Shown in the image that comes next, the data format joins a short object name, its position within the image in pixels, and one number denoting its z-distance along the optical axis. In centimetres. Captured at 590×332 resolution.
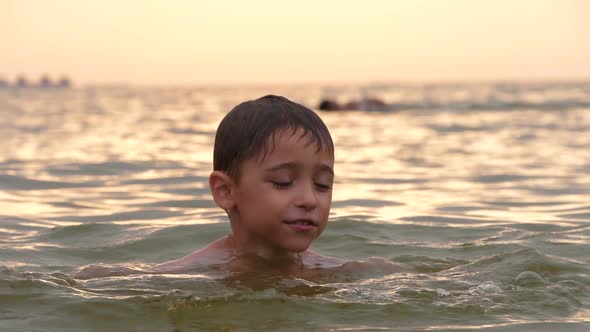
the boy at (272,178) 438
